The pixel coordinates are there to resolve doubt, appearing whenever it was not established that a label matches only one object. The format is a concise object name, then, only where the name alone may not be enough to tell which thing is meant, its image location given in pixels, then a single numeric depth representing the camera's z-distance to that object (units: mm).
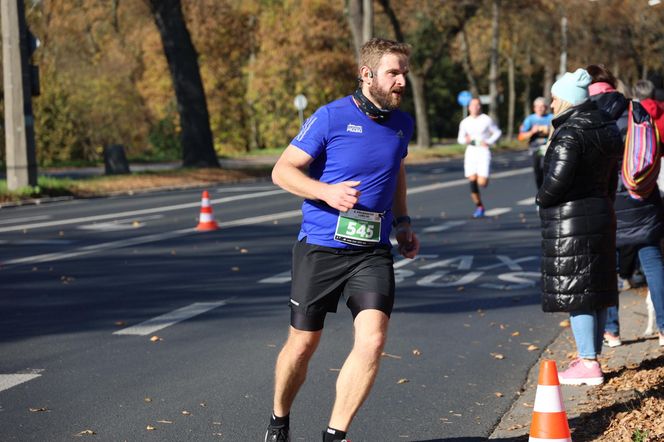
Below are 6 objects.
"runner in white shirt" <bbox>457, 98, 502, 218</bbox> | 19062
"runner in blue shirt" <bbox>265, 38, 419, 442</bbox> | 5031
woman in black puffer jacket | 6582
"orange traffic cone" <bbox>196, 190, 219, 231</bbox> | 17406
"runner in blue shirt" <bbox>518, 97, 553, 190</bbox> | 13843
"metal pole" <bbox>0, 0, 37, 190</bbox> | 24516
